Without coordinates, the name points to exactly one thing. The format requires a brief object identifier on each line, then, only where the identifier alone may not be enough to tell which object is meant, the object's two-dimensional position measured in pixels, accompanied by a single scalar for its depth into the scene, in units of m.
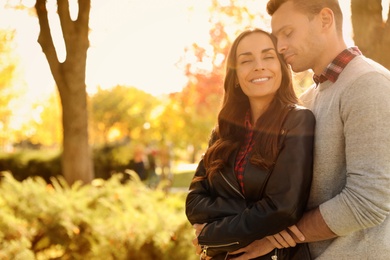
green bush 5.16
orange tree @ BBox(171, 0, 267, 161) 8.90
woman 2.45
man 2.25
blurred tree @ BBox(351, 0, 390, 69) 4.17
